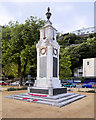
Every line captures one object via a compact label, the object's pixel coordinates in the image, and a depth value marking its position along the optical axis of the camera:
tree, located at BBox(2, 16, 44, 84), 17.72
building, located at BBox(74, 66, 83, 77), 56.45
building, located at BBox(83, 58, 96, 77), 36.94
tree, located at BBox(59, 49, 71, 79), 19.23
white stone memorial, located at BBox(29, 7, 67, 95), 10.62
